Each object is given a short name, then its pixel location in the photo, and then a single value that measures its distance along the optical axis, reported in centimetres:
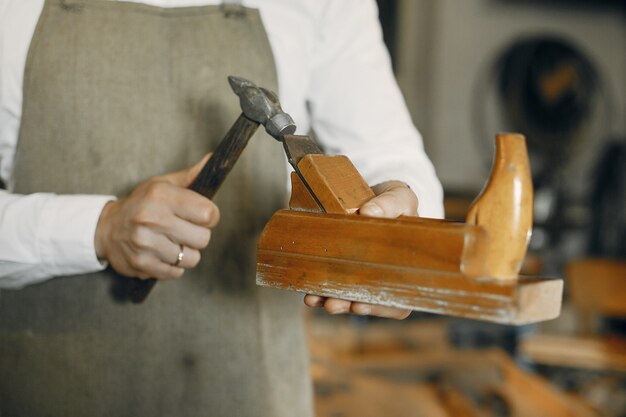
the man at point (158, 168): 115
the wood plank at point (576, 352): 253
